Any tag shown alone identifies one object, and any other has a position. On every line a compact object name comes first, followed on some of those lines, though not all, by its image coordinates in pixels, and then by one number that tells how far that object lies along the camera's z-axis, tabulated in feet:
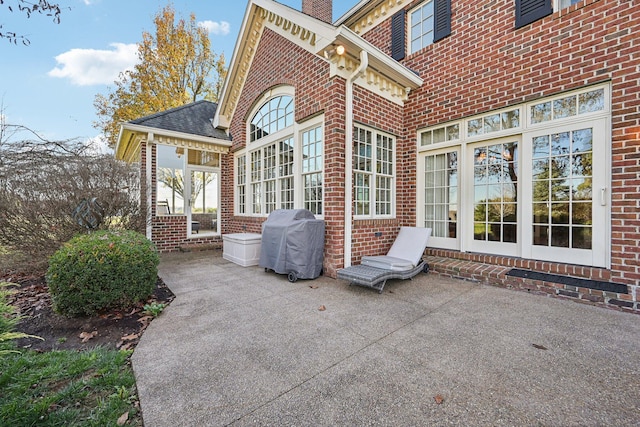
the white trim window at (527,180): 12.62
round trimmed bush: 10.07
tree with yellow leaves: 46.62
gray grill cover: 15.31
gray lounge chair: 13.23
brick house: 12.19
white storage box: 19.51
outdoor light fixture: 14.48
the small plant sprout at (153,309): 10.68
